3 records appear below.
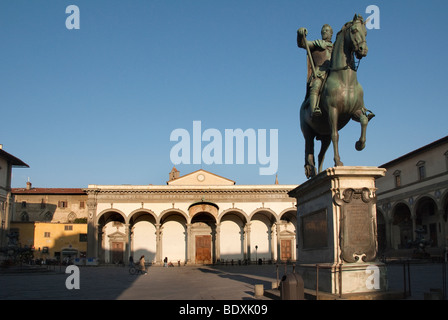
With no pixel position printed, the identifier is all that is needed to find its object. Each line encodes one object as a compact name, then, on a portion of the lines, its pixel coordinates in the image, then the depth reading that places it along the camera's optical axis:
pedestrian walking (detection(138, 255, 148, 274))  25.66
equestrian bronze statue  8.34
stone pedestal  7.72
